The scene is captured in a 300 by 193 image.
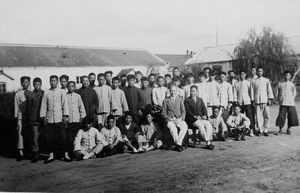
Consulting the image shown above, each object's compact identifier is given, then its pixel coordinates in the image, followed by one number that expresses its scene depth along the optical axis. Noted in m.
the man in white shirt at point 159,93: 6.39
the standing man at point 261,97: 6.83
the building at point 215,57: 27.86
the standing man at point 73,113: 5.45
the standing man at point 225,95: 6.83
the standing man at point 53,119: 5.26
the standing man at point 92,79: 6.09
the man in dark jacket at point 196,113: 6.00
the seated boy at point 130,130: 5.84
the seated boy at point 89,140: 5.31
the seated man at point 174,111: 5.92
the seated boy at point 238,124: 6.43
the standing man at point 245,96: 6.90
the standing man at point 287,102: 6.78
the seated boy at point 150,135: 5.81
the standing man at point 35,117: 5.33
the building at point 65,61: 19.20
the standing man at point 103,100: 6.00
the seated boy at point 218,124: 6.51
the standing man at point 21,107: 5.48
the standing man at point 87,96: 5.84
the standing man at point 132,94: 6.29
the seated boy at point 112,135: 5.61
